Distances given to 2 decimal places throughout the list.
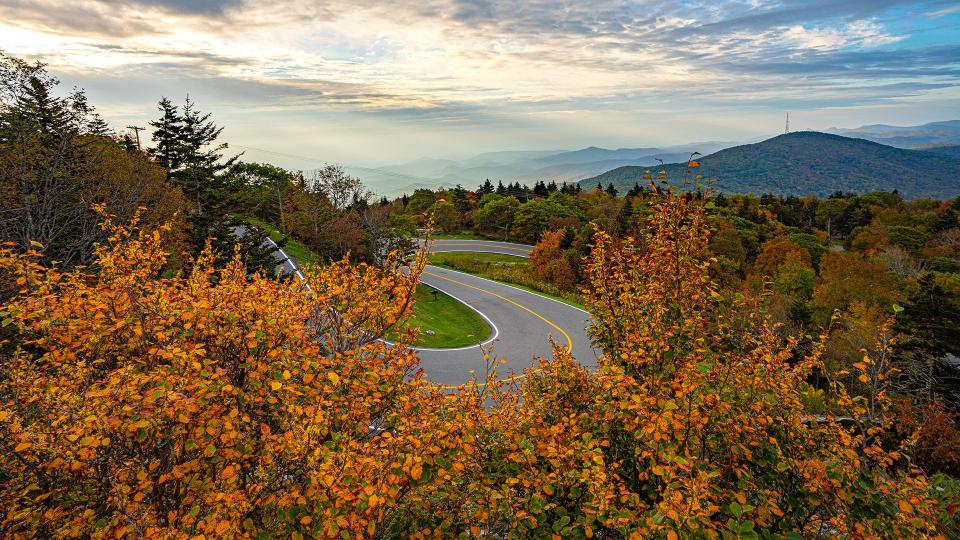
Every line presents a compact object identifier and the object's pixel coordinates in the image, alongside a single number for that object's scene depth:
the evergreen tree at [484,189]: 94.36
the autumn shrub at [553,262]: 44.59
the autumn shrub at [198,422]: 4.52
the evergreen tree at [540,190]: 94.00
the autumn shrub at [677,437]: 4.96
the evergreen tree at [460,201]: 87.62
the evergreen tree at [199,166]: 35.16
